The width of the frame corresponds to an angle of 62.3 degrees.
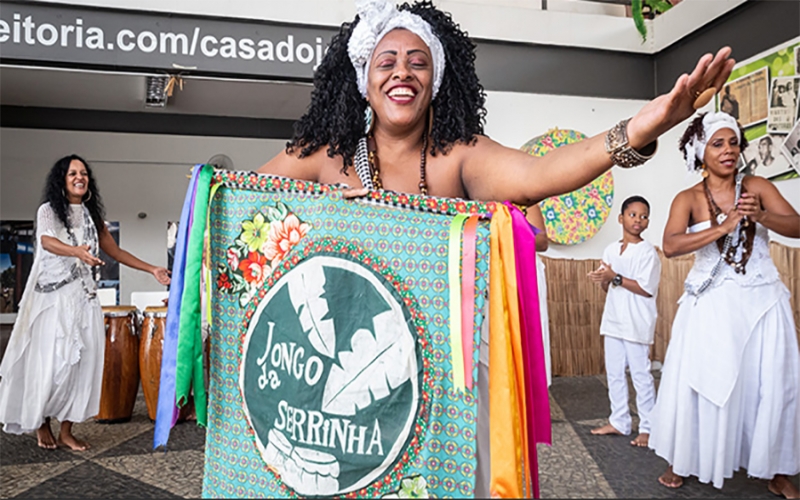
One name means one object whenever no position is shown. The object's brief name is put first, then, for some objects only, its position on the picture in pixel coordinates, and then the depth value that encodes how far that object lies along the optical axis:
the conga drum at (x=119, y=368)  4.82
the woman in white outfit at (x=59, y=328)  4.10
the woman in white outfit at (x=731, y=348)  3.13
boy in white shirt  4.24
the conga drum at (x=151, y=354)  4.85
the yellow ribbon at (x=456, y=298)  1.42
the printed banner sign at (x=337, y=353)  1.46
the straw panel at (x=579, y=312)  6.02
